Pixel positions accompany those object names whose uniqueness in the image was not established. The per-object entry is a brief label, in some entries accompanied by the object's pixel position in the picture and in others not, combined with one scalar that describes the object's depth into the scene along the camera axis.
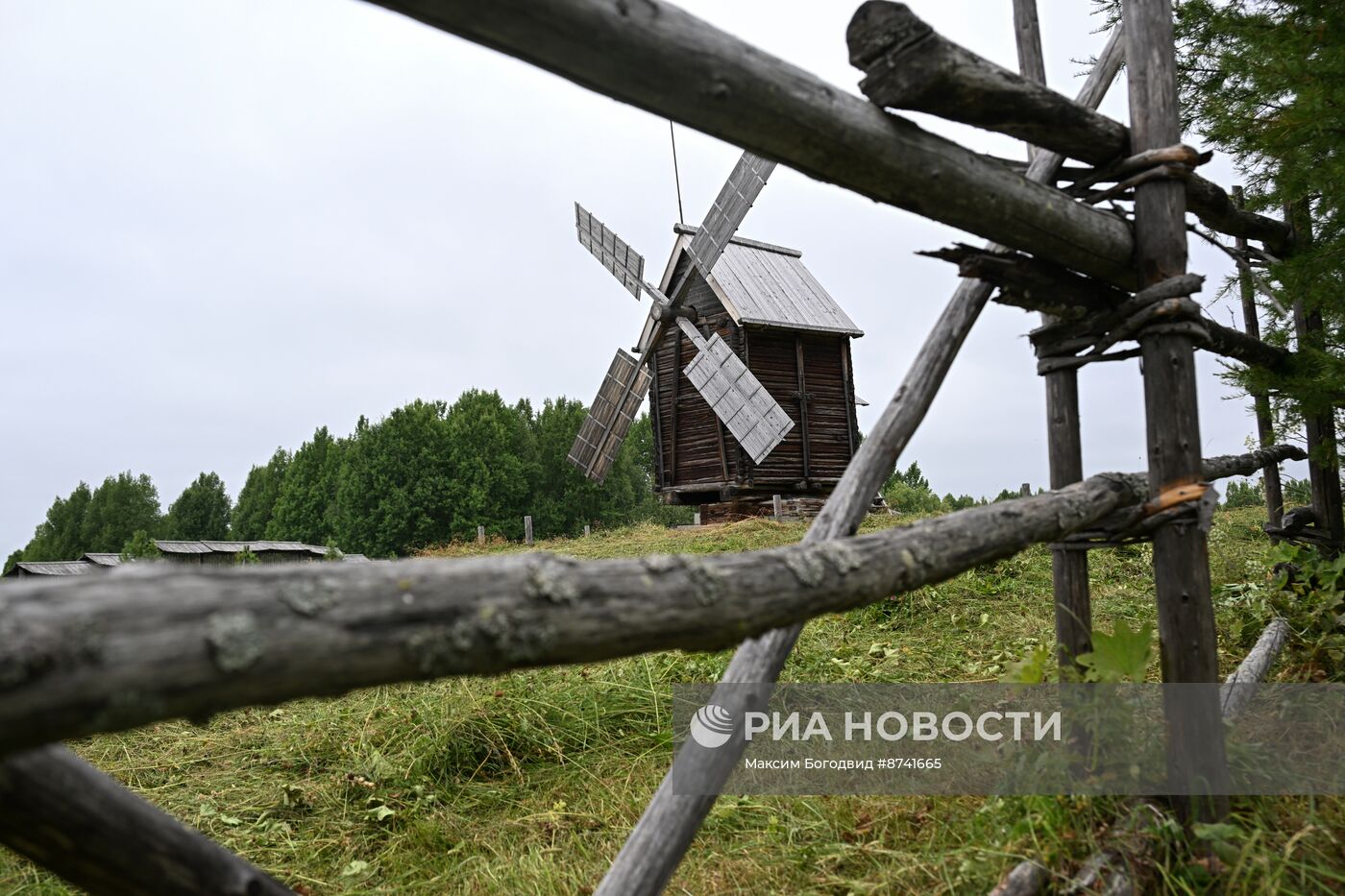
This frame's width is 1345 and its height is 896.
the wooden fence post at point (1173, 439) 3.26
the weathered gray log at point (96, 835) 1.38
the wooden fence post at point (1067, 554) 3.84
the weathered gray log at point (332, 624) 1.12
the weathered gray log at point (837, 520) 2.72
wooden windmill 16.70
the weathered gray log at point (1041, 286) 3.26
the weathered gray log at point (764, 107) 1.91
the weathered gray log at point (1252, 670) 4.21
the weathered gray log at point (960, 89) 2.62
